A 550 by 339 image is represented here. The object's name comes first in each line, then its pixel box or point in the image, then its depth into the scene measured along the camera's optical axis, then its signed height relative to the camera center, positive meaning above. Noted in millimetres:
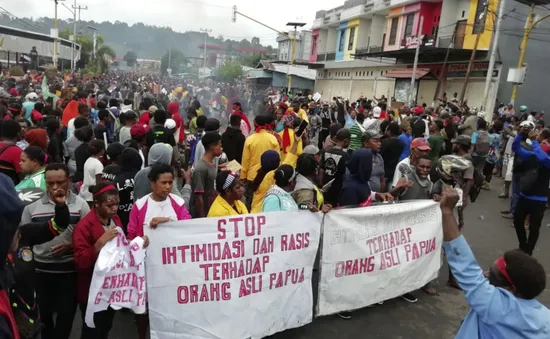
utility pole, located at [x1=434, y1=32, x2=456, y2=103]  22556 +2097
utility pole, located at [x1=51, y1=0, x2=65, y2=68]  36472 +2628
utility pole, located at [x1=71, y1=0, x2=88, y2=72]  50862 +7823
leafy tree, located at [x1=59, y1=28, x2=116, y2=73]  55375 +3735
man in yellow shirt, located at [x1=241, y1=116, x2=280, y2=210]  6035 -807
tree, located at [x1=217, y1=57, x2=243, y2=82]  56750 +2595
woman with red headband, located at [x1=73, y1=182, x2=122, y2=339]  3068 -1148
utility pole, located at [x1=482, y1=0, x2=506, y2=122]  15741 +2666
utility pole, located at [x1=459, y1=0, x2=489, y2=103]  19291 +3177
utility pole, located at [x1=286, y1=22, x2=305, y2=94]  33591 +5754
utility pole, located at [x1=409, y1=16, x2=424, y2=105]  22073 +2449
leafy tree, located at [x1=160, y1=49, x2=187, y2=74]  71744 +3845
